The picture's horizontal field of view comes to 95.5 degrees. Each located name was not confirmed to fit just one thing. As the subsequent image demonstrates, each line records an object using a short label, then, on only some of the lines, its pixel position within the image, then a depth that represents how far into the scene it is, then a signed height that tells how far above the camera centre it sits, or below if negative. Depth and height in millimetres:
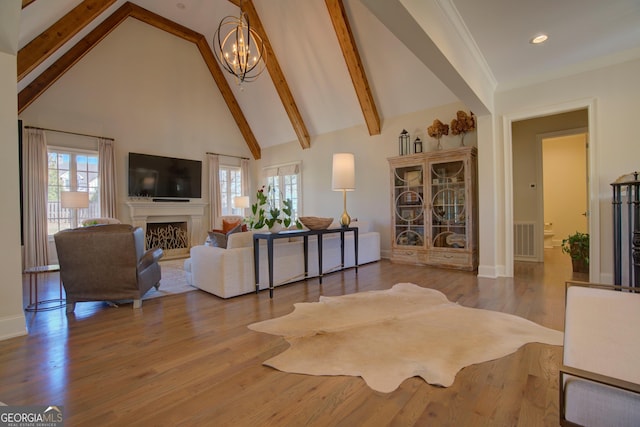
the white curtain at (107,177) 5914 +723
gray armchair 2857 -508
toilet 7100 -672
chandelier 6510 +3968
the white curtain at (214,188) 7668 +607
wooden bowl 3874 -164
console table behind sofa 3385 -403
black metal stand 2881 -266
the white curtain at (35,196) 5062 +312
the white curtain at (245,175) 8477 +1052
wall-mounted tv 6379 +821
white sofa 3334 -678
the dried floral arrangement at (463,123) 4738 +1398
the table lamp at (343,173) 4309 +550
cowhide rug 1760 -959
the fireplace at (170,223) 6414 -262
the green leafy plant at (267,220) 3449 -117
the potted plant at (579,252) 4234 -664
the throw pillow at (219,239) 3770 -365
